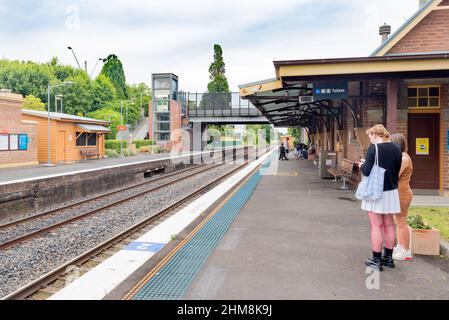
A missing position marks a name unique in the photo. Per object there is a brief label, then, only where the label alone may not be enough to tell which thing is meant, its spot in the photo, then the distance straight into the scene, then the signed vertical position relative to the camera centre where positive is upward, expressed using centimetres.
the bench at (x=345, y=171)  1240 -91
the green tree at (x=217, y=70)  8056 +1733
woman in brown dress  497 -76
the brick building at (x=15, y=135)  2142 +78
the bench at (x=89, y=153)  2878 -44
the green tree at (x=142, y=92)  8369 +1421
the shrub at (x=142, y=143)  4597 +52
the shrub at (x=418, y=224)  549 -119
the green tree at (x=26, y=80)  6044 +1118
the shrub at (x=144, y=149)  4378 -29
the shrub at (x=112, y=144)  4031 +36
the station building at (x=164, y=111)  4912 +481
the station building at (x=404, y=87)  924 +176
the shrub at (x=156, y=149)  4358 -24
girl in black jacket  468 -68
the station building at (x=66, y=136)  2536 +86
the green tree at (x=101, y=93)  6688 +1010
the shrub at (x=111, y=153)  3538 -55
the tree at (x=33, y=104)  5234 +633
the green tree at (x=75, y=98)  5997 +807
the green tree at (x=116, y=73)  8719 +1803
